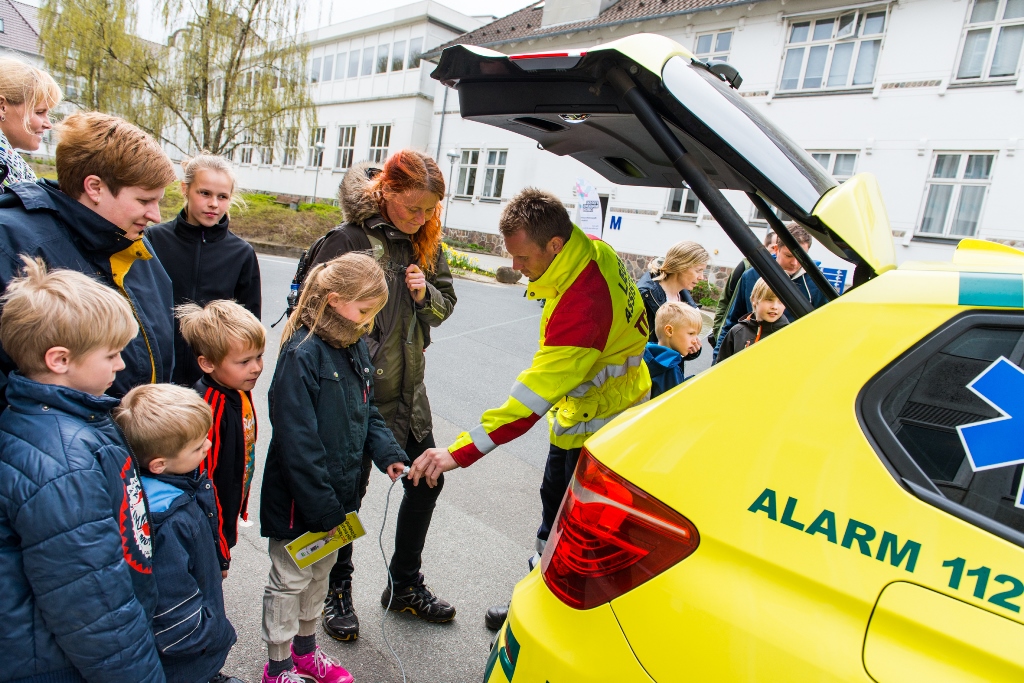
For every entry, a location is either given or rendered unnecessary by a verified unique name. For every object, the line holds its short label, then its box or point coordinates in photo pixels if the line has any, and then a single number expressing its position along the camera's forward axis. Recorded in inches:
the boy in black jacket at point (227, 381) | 87.1
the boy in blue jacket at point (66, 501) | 53.8
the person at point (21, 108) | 99.0
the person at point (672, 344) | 136.3
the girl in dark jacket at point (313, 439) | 88.9
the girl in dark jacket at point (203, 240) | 122.0
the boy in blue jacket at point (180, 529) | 67.5
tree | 798.5
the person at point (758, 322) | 159.0
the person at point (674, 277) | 159.3
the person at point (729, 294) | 196.5
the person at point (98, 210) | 69.2
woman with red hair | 107.0
